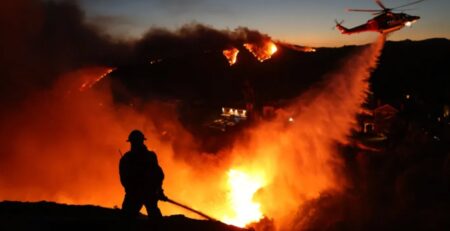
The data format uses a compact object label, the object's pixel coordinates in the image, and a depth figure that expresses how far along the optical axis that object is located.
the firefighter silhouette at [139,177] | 6.97
